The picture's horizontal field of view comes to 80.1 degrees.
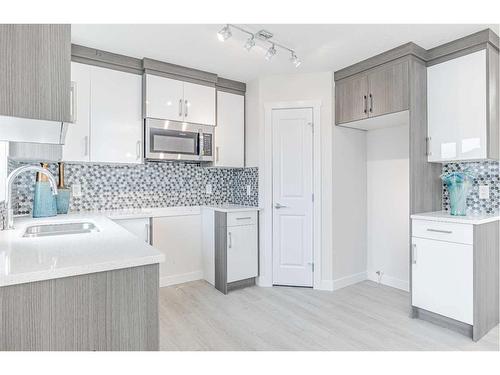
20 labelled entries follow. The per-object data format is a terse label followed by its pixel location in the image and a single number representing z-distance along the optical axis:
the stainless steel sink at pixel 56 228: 2.09
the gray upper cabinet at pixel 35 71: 1.13
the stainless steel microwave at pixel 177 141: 3.06
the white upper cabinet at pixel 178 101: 3.05
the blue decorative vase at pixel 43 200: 2.57
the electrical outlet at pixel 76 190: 3.00
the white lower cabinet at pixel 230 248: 3.19
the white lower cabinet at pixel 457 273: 2.21
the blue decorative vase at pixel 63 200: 2.79
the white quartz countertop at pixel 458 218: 2.22
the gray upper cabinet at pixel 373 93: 2.70
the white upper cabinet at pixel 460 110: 2.39
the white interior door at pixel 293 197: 3.32
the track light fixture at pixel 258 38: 2.24
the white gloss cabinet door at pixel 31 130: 1.25
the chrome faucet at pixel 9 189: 1.70
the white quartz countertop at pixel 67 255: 1.03
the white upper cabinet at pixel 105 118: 2.76
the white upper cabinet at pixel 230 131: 3.54
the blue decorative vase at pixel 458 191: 2.47
